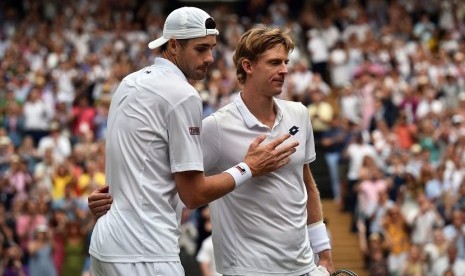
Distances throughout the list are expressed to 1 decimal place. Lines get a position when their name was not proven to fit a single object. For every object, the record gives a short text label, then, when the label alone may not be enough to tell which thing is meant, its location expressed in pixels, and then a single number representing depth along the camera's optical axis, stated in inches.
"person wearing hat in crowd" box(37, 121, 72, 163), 802.8
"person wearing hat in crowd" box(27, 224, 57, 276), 682.8
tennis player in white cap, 245.9
